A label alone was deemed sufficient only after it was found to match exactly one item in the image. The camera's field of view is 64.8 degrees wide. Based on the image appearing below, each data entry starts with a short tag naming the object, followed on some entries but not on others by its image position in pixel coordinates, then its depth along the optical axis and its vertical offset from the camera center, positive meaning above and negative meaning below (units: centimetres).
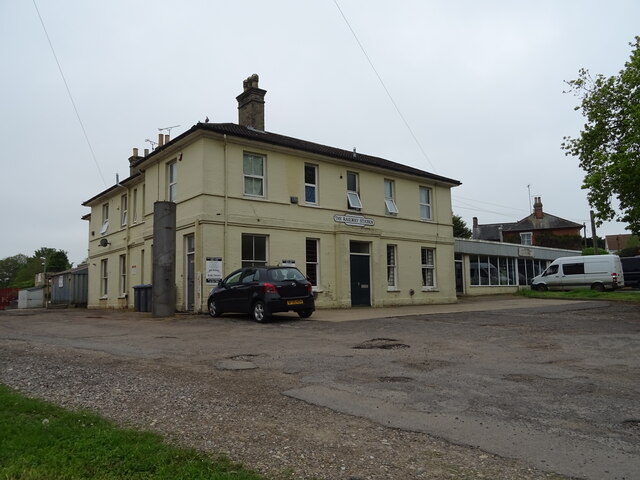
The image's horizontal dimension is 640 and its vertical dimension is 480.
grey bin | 1977 -30
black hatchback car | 1403 -15
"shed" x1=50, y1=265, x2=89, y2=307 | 3138 +31
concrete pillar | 1702 +102
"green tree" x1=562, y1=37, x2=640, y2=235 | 1733 +522
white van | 3069 +36
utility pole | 4279 +338
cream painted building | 1816 +293
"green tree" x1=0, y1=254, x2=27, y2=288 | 10656 +572
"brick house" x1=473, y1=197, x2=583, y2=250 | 5833 +614
